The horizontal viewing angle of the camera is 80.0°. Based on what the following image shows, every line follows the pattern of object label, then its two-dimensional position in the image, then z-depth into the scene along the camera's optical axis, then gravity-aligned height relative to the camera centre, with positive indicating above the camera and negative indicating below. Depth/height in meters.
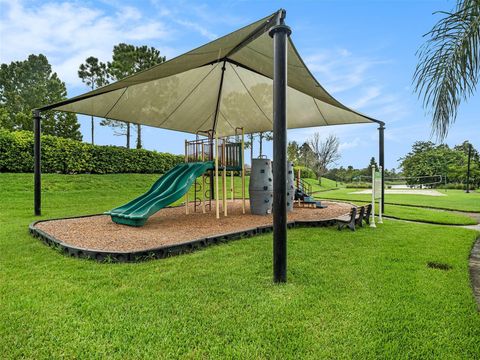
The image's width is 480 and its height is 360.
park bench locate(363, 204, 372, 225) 7.73 -1.01
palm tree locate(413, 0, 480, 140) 2.63 +1.11
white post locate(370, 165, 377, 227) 7.28 -0.25
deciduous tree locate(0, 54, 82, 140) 27.44 +9.63
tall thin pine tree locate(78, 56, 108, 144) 26.55 +10.05
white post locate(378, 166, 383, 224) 7.88 -0.93
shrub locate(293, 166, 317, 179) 36.41 +0.76
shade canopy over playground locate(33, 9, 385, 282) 3.39 +2.23
